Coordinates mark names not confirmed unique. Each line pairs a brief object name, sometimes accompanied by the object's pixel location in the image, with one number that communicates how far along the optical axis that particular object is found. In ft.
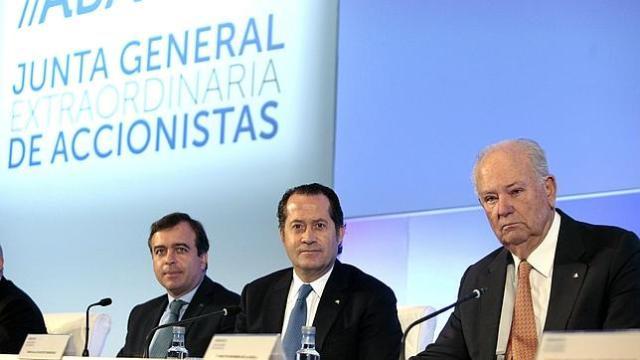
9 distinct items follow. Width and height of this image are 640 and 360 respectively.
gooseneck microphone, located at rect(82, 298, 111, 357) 22.96
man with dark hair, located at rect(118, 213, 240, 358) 24.66
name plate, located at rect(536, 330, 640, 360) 10.55
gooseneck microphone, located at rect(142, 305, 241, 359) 18.35
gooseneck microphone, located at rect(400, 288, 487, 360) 14.82
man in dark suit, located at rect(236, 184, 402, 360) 19.94
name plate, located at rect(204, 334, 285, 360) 13.91
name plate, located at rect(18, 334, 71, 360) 18.20
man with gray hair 15.79
